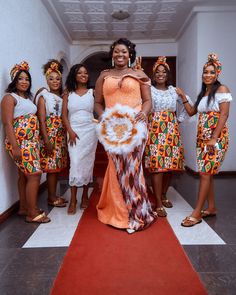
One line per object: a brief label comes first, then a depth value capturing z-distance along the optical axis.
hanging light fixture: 5.40
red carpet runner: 1.77
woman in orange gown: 2.72
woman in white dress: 3.21
